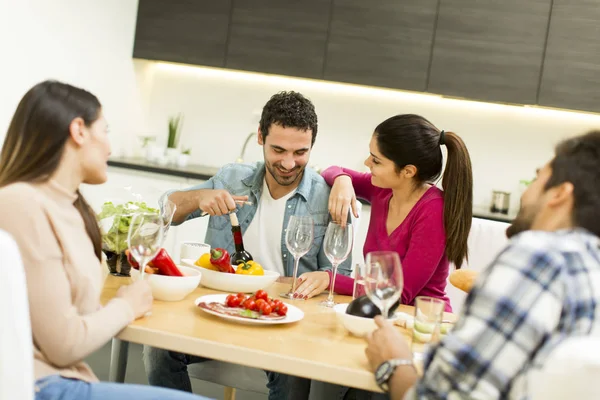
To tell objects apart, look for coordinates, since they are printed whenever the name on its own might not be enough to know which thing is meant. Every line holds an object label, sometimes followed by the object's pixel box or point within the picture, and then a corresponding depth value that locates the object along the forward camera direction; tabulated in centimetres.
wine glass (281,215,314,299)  208
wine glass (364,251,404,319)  162
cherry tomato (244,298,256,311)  182
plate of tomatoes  176
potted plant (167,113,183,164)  520
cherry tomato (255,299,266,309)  182
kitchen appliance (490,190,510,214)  476
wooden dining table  152
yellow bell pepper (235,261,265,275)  214
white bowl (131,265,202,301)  188
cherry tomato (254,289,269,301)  185
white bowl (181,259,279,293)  209
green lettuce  210
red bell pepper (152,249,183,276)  194
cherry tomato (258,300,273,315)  180
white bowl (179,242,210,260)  232
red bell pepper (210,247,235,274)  211
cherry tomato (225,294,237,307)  185
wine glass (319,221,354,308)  205
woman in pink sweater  235
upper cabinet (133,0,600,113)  453
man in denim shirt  264
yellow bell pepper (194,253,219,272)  215
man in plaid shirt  124
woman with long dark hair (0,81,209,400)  146
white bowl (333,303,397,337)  174
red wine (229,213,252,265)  228
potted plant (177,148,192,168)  511
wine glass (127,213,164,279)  176
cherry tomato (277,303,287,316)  183
